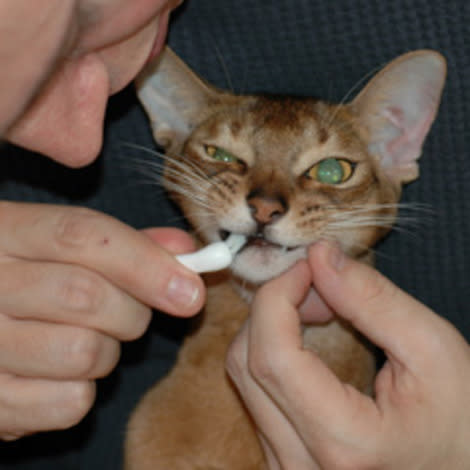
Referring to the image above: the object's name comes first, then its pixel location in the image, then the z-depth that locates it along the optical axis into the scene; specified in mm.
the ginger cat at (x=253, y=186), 652
